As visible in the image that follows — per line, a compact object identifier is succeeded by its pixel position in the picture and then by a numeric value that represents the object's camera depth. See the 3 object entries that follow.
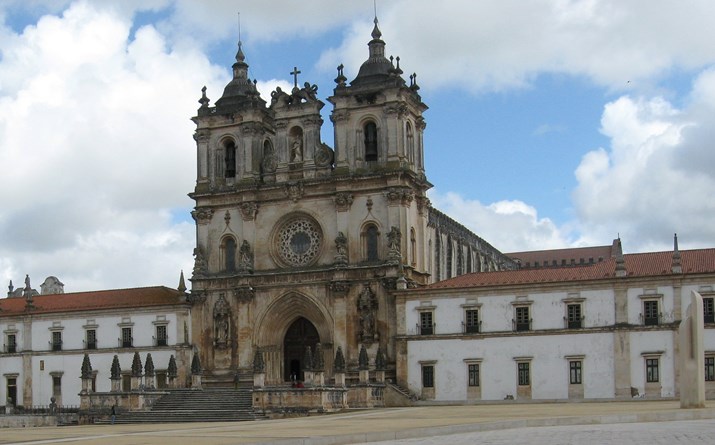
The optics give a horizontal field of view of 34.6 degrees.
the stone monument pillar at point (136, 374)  61.44
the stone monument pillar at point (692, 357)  40.09
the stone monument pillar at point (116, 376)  62.25
